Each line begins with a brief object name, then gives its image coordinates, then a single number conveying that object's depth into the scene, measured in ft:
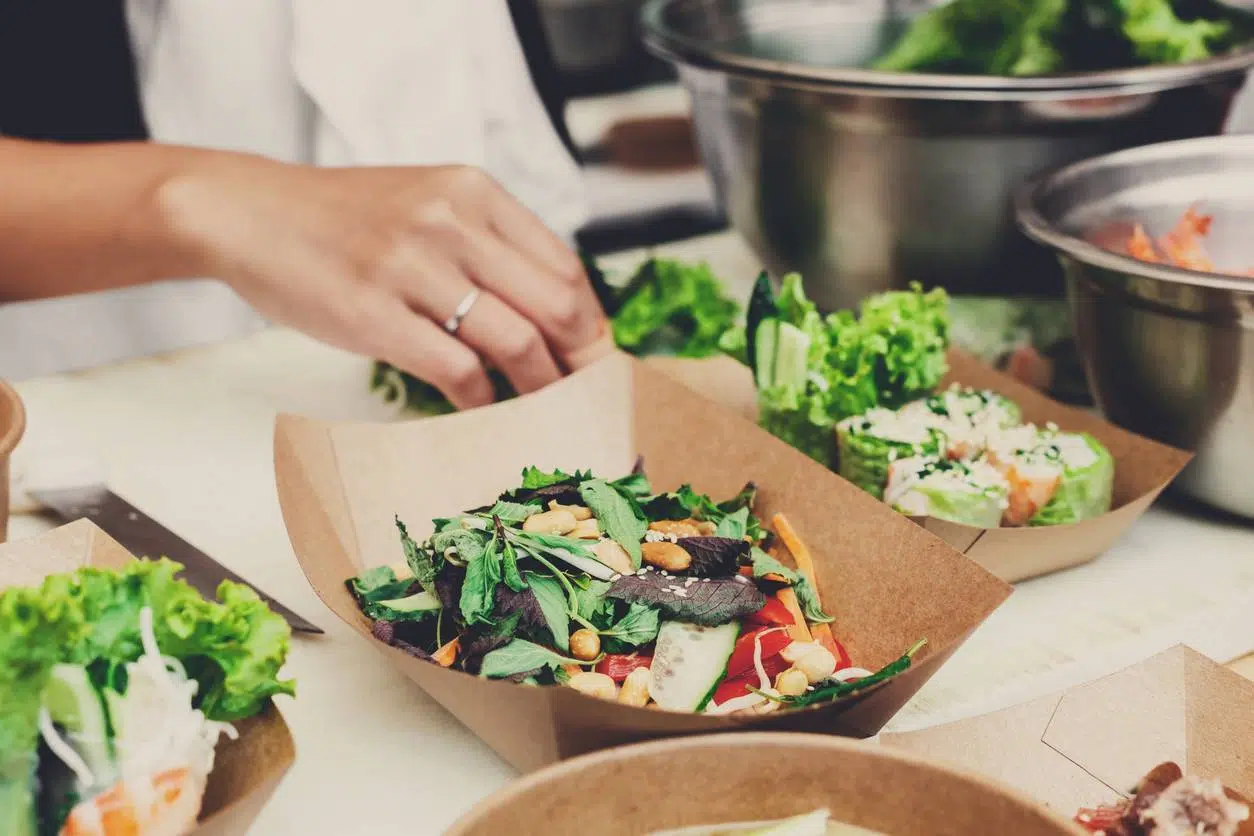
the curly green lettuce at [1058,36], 4.23
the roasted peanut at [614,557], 3.64
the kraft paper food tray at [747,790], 3.22
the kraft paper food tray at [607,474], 3.39
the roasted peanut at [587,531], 3.67
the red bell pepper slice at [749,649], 3.56
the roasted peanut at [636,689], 3.50
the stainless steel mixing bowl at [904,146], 4.10
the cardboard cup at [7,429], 3.62
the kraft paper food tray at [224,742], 3.24
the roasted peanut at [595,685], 3.49
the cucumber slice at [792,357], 3.93
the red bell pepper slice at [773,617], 3.60
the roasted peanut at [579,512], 3.69
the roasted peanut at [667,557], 3.63
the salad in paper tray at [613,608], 3.51
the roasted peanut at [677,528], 3.71
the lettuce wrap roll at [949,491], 3.71
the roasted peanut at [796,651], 3.53
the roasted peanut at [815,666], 3.51
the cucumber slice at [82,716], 3.24
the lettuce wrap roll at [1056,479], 3.74
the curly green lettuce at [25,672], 3.21
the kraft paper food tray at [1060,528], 3.68
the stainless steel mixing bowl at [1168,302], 3.78
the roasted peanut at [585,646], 3.54
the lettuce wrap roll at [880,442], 3.79
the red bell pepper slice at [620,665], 3.54
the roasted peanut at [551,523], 3.65
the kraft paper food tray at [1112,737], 3.37
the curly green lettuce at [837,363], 3.92
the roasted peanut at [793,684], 3.49
